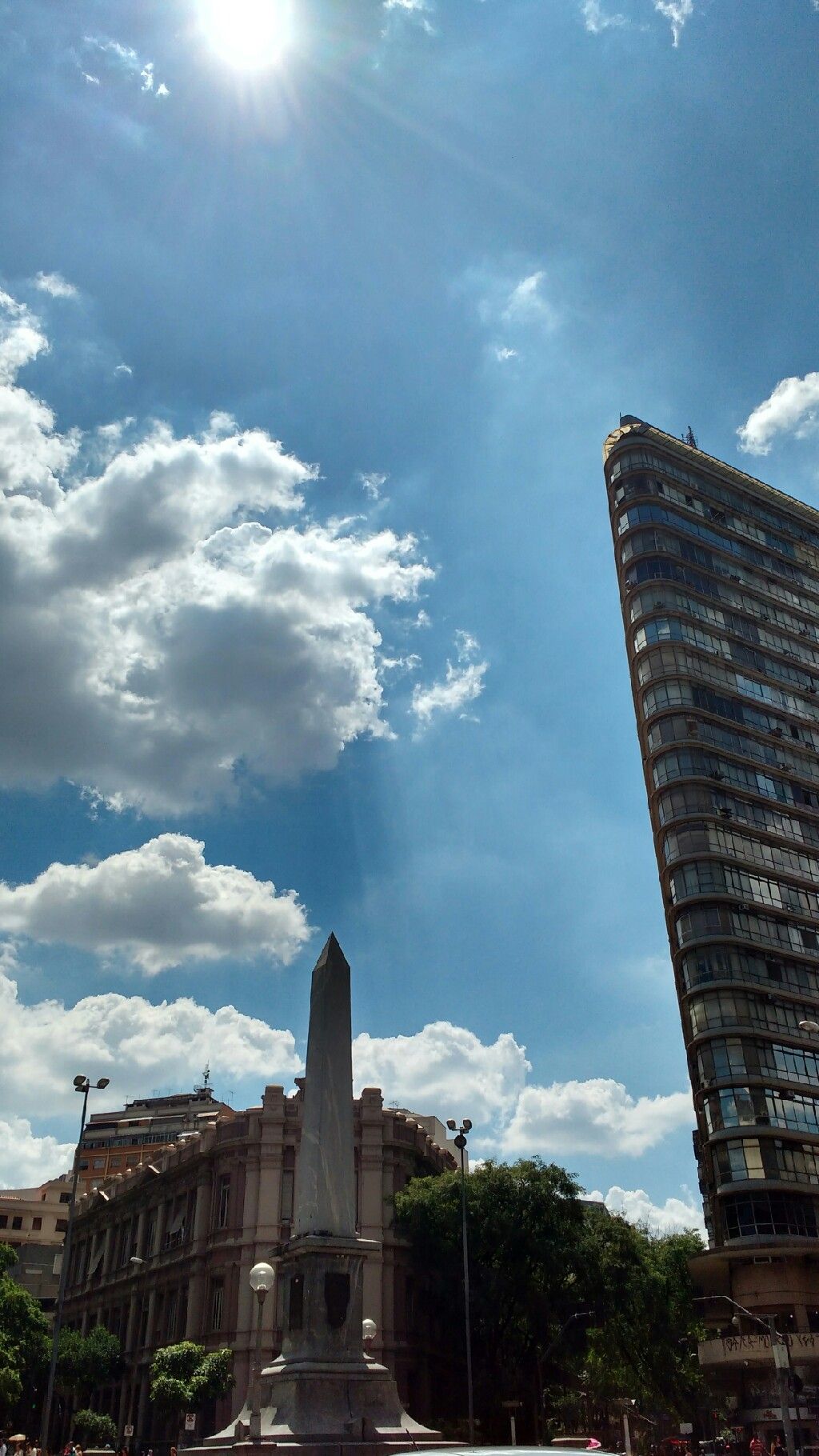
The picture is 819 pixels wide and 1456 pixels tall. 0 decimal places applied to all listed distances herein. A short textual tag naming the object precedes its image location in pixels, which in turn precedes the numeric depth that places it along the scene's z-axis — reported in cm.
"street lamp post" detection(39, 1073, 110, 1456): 2855
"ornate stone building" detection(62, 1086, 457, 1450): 4072
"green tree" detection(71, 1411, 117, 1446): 4303
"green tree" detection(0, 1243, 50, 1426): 4559
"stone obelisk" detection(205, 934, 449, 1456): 1761
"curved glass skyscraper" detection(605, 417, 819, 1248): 4591
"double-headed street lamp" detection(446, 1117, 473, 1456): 3359
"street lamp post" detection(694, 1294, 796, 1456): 2705
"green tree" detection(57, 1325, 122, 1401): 4722
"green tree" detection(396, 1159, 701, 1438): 3922
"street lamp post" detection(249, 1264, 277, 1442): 2027
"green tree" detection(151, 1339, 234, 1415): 3734
